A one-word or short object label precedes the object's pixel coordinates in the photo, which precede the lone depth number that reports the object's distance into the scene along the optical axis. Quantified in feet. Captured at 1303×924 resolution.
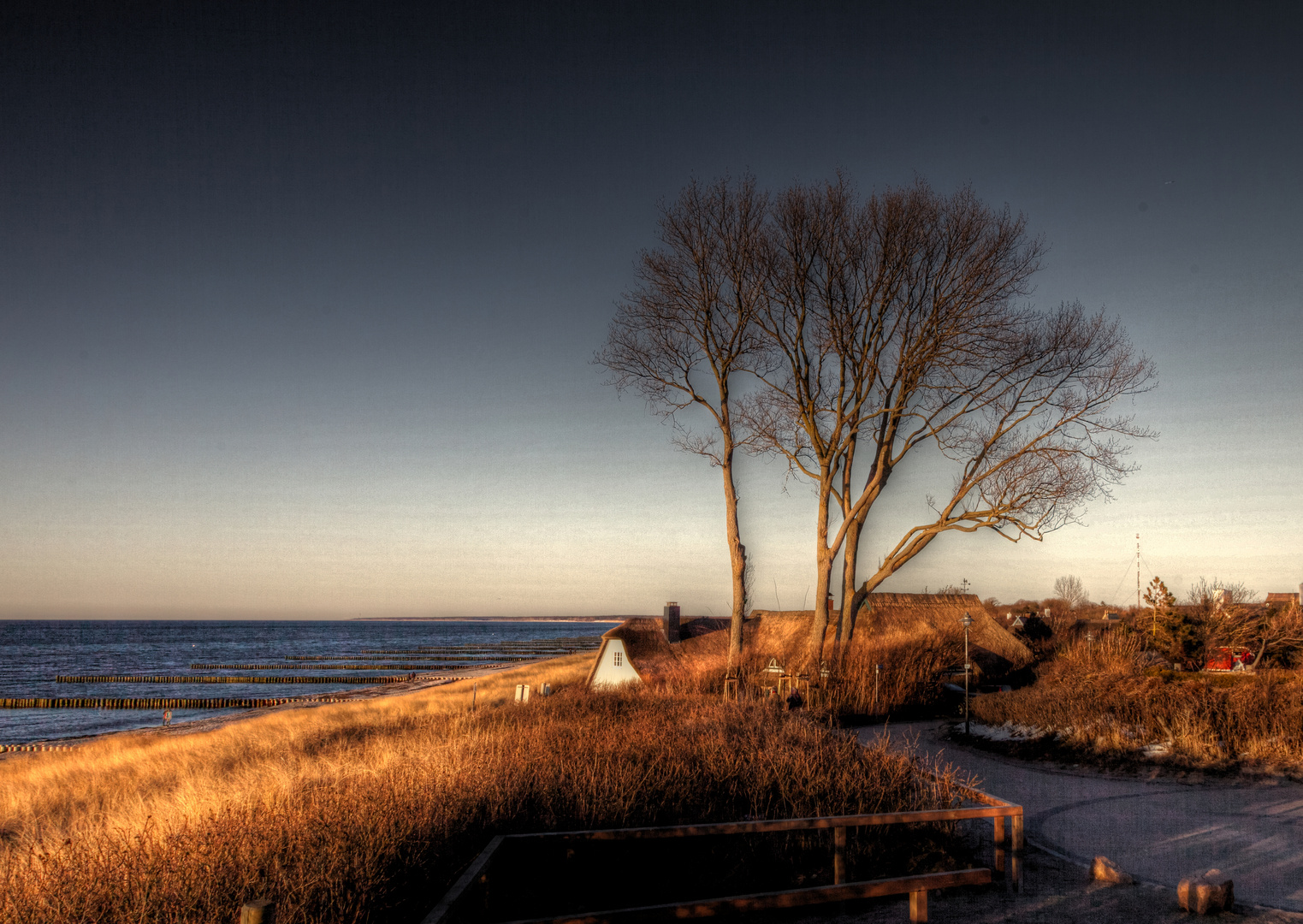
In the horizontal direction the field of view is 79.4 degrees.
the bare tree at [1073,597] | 256.62
